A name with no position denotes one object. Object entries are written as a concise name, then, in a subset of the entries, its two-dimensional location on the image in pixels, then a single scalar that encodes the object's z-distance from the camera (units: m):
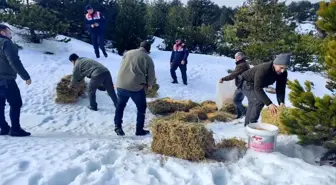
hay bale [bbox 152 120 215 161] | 4.21
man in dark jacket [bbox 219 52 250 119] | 6.77
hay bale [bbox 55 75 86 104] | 8.01
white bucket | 4.20
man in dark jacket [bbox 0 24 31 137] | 5.19
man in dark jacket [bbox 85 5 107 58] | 11.96
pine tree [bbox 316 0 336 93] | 3.77
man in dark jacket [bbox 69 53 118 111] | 7.16
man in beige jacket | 5.58
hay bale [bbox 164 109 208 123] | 6.78
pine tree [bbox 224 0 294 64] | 15.59
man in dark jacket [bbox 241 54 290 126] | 4.57
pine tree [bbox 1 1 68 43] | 12.22
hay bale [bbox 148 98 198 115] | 8.02
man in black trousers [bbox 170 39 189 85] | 11.62
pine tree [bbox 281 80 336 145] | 3.89
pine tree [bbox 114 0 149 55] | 17.94
